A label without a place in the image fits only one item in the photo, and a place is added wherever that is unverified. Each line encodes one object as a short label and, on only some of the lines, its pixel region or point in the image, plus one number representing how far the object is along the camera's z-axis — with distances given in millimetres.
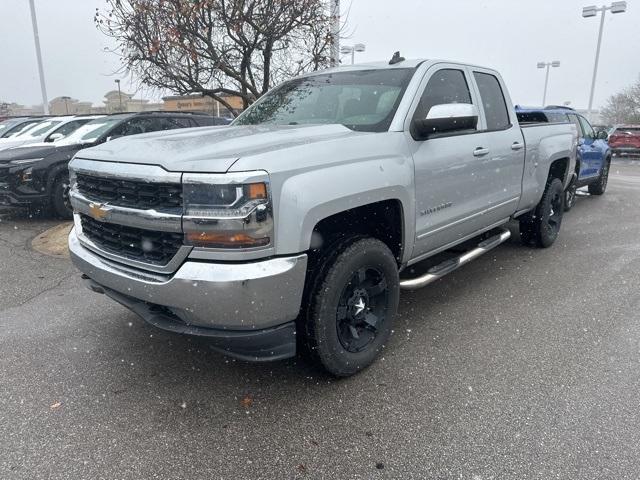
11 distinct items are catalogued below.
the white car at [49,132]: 8695
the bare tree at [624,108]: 50500
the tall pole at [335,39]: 9664
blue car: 8844
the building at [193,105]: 38250
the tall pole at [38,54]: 18938
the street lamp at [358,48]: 19544
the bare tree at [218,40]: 8883
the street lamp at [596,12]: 23827
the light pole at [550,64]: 39909
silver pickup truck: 2398
